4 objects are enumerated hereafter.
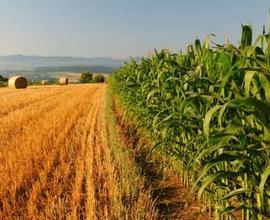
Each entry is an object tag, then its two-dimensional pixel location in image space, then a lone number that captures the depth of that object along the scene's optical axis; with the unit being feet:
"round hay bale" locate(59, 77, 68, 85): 167.22
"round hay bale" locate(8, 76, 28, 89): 122.21
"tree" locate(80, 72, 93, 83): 209.67
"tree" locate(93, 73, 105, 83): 203.31
